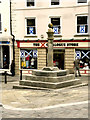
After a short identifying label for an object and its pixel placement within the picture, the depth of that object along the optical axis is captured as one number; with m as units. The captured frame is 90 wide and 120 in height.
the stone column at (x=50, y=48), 15.12
